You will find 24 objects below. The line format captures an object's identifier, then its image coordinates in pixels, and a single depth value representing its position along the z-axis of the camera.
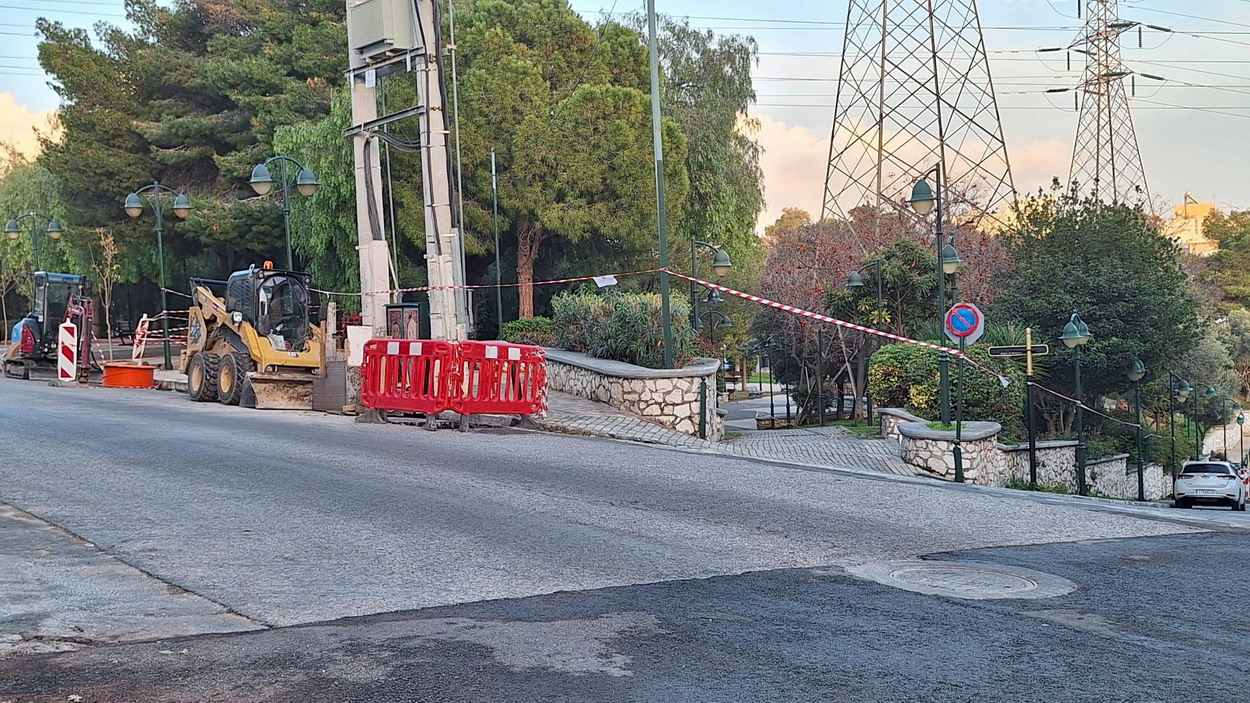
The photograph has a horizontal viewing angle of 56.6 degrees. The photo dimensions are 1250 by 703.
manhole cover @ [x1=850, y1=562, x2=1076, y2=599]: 7.56
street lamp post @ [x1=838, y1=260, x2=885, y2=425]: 30.45
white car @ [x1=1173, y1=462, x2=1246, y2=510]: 29.02
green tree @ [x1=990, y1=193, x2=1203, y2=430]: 32.19
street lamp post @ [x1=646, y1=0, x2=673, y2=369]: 21.82
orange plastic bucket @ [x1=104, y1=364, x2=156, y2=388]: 28.70
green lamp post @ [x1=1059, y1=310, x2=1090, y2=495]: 22.28
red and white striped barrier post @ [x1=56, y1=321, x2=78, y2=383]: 29.53
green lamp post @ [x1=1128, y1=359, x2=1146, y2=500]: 30.87
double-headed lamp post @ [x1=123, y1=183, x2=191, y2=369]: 31.61
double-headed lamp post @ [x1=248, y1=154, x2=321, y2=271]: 27.00
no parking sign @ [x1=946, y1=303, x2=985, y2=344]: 20.28
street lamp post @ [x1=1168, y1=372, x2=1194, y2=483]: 39.03
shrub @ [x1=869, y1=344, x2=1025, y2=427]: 26.17
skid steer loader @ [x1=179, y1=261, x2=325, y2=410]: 22.92
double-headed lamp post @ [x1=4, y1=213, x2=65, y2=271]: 43.55
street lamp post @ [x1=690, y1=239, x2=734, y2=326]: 28.34
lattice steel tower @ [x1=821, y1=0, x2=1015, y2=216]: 38.22
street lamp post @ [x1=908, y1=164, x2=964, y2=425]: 19.66
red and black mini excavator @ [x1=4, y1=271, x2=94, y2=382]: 32.47
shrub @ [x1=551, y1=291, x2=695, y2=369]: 25.27
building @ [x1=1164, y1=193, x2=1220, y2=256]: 94.76
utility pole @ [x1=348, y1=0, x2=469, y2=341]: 24.66
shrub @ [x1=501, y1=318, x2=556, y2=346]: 32.94
